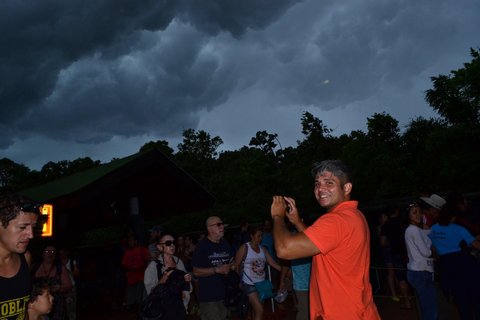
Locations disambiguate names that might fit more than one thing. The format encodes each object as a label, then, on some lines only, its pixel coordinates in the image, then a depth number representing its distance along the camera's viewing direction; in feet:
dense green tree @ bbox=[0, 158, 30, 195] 113.80
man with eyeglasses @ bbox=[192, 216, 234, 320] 16.22
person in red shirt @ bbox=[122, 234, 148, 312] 26.73
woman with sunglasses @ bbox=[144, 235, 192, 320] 15.51
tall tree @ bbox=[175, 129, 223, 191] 125.18
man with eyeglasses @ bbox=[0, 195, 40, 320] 8.18
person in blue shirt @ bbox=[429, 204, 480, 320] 15.81
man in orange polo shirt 7.34
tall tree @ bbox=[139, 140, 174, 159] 129.08
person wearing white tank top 19.44
